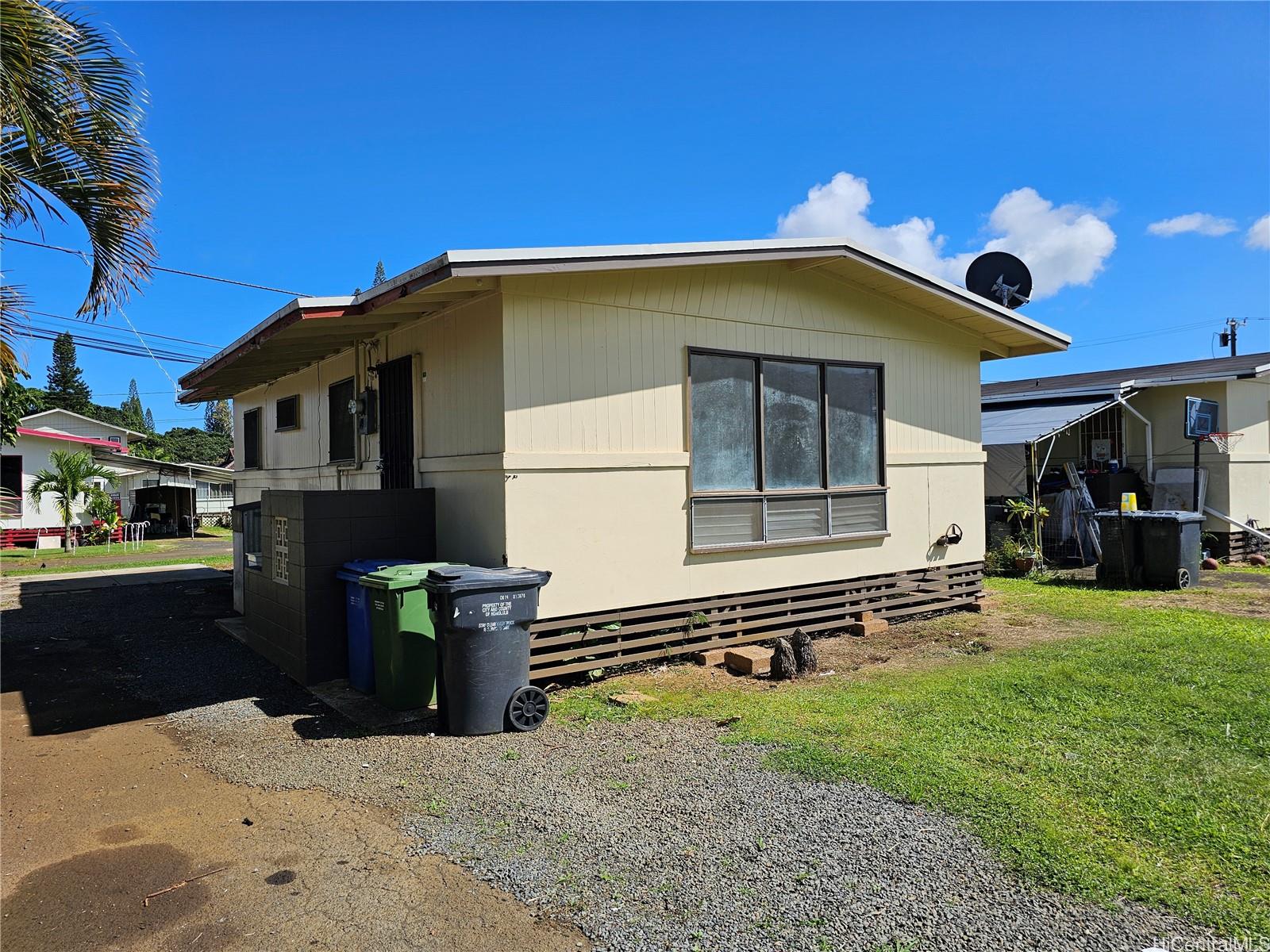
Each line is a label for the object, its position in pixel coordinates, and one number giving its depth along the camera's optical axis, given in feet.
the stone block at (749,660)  23.63
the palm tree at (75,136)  18.43
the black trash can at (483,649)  17.78
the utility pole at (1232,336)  119.44
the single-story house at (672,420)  21.85
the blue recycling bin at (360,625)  21.22
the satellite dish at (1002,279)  35.70
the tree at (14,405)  57.26
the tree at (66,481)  80.53
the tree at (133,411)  256.25
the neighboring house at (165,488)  91.97
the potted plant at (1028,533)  45.14
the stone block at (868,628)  28.96
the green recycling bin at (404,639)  19.76
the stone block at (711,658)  24.70
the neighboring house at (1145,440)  48.96
